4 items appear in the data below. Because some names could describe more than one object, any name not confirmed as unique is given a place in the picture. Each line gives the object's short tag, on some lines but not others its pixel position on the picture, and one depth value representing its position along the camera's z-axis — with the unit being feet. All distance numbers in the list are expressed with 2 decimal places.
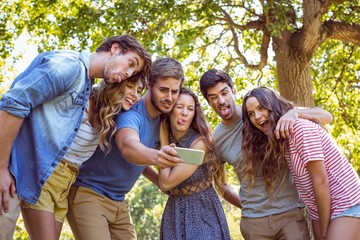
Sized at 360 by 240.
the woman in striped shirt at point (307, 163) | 12.85
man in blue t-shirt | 13.84
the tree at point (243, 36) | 28.94
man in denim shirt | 11.18
